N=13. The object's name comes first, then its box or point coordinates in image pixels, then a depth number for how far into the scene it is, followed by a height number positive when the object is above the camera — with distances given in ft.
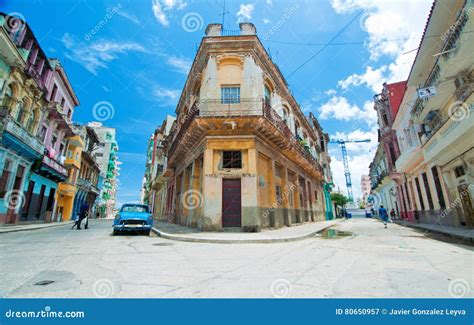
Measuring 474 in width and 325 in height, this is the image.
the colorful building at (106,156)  178.19 +45.98
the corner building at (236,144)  38.06 +13.88
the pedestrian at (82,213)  41.36 -0.29
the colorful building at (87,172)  96.48 +19.30
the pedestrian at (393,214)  91.24 -2.17
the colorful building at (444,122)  29.50 +14.98
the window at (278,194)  47.38 +3.37
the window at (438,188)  45.01 +4.28
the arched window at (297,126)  72.43 +28.32
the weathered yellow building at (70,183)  81.00 +11.09
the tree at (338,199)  168.35 +8.03
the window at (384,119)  83.16 +34.15
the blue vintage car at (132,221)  32.01 -1.47
